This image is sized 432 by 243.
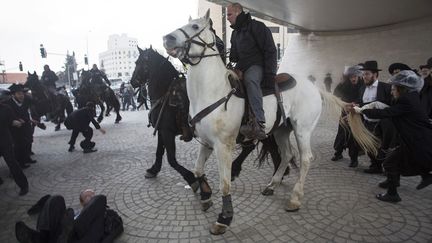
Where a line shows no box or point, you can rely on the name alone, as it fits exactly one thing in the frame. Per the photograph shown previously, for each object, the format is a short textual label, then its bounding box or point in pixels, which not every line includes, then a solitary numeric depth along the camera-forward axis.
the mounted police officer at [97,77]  11.12
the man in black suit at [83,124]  7.03
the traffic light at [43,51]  27.02
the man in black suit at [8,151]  4.66
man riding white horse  3.29
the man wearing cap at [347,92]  5.75
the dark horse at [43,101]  9.83
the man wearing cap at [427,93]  4.61
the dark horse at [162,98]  4.22
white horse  3.07
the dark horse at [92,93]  10.85
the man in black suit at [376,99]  4.62
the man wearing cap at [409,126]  3.48
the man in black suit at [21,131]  6.12
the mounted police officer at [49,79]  11.24
